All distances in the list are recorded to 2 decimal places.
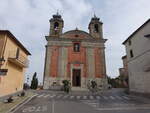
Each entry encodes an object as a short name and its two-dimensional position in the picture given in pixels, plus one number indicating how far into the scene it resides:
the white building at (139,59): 13.91
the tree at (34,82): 24.01
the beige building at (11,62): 11.14
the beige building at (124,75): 28.75
